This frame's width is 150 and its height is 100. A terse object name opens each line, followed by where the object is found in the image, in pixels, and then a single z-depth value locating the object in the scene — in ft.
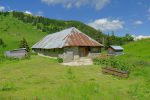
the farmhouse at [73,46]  64.55
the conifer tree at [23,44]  129.71
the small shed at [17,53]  79.34
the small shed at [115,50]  109.96
